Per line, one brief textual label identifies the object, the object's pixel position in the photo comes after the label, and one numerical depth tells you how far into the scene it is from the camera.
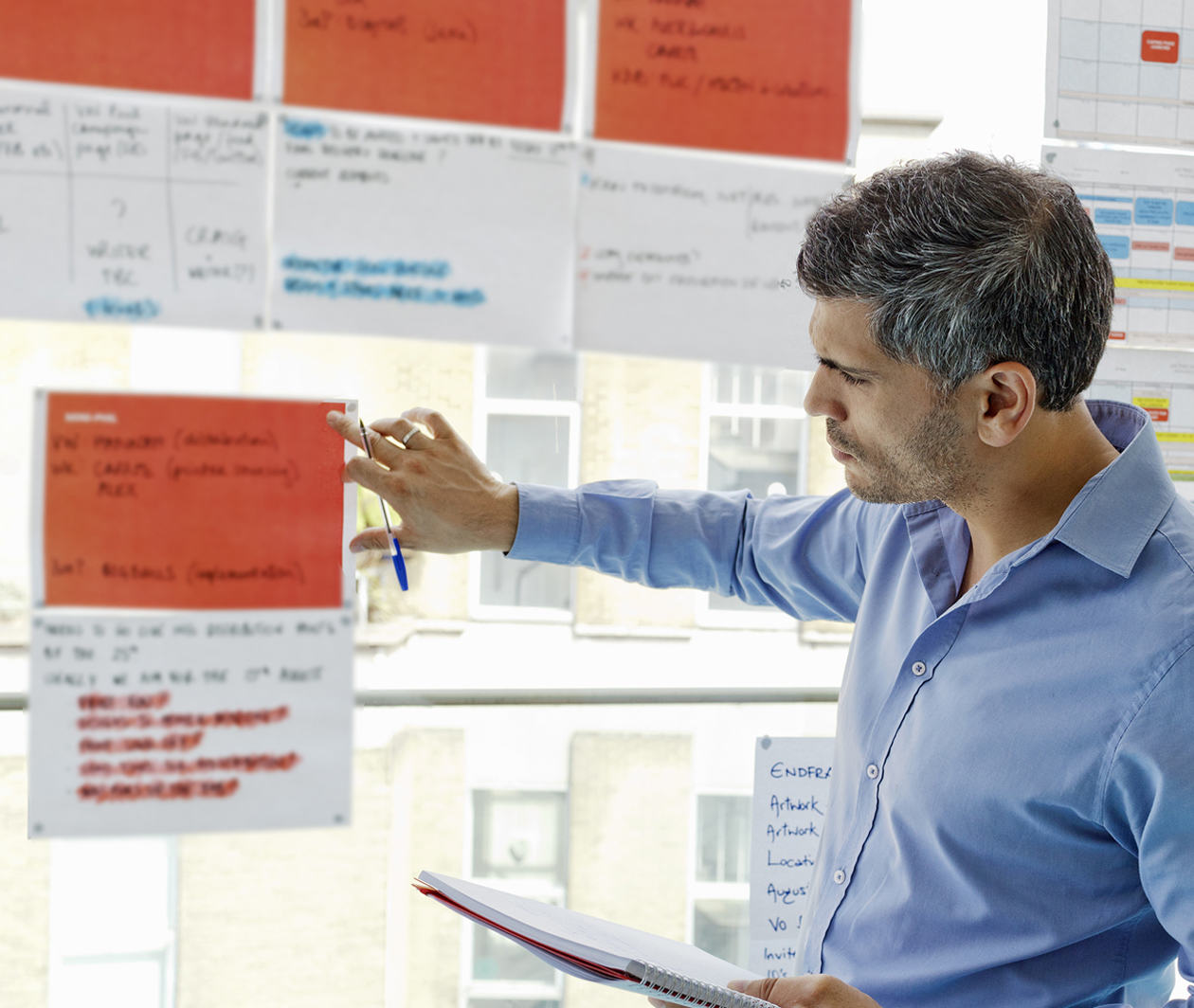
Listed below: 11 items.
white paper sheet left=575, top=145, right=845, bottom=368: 1.19
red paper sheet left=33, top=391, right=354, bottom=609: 1.10
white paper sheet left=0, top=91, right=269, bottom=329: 1.05
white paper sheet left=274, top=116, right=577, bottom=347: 1.11
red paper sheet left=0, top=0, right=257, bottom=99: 1.05
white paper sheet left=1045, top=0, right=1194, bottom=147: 1.33
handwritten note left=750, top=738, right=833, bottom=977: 1.34
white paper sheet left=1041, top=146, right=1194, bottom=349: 1.35
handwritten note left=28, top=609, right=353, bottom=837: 1.11
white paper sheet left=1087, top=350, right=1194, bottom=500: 1.37
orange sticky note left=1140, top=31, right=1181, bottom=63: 1.34
